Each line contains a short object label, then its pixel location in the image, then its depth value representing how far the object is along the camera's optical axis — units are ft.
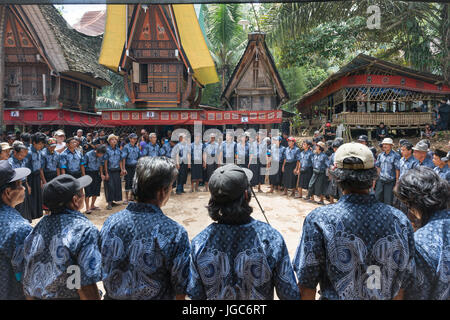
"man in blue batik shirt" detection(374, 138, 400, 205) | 19.12
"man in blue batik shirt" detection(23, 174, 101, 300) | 5.67
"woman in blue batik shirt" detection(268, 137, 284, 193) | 29.12
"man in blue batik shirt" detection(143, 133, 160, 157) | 27.66
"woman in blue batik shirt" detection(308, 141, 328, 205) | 24.71
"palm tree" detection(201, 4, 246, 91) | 54.80
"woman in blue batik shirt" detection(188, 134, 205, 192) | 29.78
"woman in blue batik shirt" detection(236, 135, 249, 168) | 29.84
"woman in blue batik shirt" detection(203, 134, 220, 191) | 30.22
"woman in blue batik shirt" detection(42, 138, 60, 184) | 19.38
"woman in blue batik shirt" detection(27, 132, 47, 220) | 17.90
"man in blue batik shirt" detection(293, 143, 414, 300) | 5.25
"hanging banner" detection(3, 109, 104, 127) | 41.63
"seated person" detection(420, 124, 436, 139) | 42.03
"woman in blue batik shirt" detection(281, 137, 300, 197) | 27.89
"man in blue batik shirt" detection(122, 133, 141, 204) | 25.35
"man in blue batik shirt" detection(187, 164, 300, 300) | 5.06
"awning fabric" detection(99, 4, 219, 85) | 39.83
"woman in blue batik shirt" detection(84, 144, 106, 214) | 21.99
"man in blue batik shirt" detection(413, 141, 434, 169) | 16.60
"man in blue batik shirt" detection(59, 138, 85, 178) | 20.13
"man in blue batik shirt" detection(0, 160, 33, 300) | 6.05
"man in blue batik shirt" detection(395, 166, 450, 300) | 5.45
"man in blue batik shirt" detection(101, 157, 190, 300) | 5.26
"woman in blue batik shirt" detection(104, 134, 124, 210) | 23.18
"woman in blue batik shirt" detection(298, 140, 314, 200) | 26.32
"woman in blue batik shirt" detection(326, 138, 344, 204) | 23.44
